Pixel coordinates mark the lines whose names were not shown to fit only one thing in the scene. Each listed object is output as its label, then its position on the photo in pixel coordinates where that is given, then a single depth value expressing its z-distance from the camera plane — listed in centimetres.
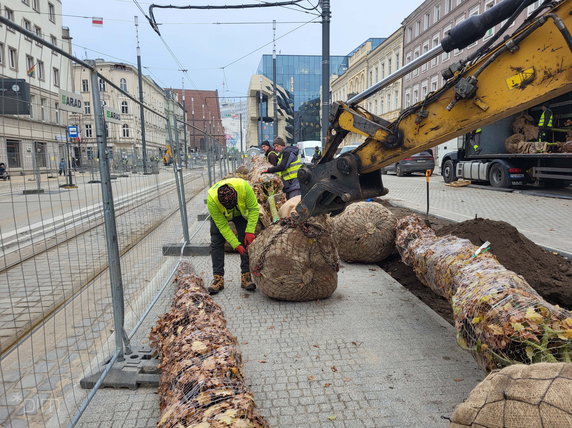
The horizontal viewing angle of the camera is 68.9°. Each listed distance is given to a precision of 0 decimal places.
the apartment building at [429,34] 3275
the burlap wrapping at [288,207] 597
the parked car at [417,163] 2284
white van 2806
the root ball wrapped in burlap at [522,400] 141
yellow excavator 286
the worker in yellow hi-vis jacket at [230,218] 482
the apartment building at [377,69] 4428
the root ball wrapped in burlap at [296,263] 446
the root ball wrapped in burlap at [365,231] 586
